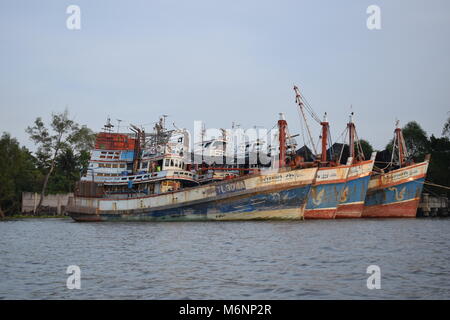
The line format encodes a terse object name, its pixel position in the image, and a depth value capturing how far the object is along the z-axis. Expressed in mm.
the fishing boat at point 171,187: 39062
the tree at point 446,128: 65062
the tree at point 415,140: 85725
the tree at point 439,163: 63091
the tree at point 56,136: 66625
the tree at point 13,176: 61594
